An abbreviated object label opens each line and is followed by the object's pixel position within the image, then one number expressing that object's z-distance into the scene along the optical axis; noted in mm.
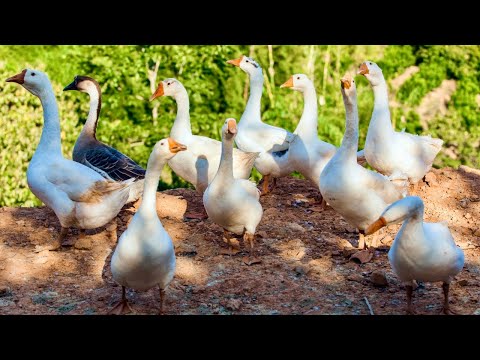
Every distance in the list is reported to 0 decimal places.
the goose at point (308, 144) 6621
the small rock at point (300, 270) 5363
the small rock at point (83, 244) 5819
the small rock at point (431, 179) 7143
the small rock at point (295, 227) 6191
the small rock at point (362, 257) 5551
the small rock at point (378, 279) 5172
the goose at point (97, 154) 6309
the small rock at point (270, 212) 6508
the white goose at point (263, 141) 6945
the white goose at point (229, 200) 5617
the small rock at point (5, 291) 5125
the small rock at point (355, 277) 5293
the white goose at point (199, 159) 6465
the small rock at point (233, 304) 4828
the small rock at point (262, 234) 6102
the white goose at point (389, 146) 6500
